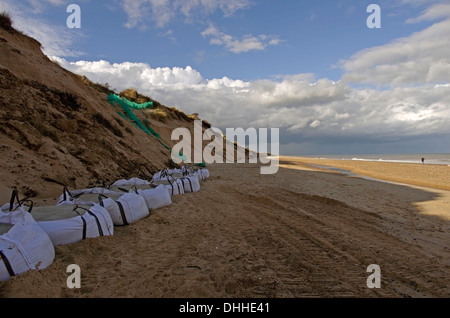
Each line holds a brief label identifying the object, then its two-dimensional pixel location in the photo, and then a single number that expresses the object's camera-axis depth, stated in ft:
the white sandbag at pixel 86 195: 13.74
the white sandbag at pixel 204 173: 39.16
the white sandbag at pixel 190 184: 27.07
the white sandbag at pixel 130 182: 20.92
